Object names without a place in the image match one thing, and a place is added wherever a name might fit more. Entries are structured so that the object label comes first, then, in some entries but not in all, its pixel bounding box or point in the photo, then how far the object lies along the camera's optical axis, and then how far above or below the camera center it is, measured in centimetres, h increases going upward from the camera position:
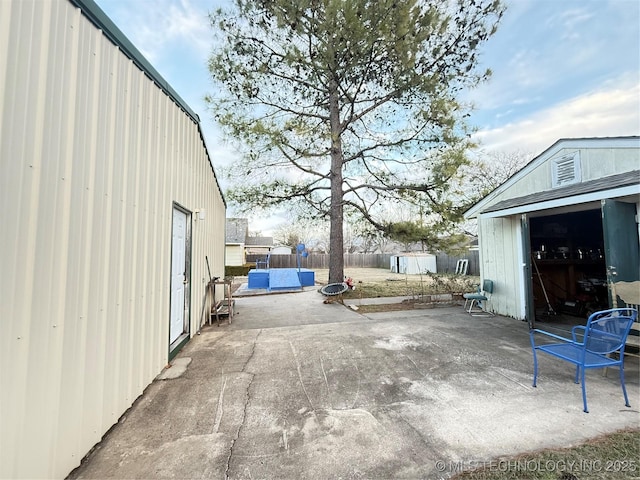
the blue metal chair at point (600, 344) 245 -86
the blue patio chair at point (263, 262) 2140 -51
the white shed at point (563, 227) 380 +58
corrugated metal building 138 +18
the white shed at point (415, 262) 2023 -54
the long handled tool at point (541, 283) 602 -66
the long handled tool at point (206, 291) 532 -75
